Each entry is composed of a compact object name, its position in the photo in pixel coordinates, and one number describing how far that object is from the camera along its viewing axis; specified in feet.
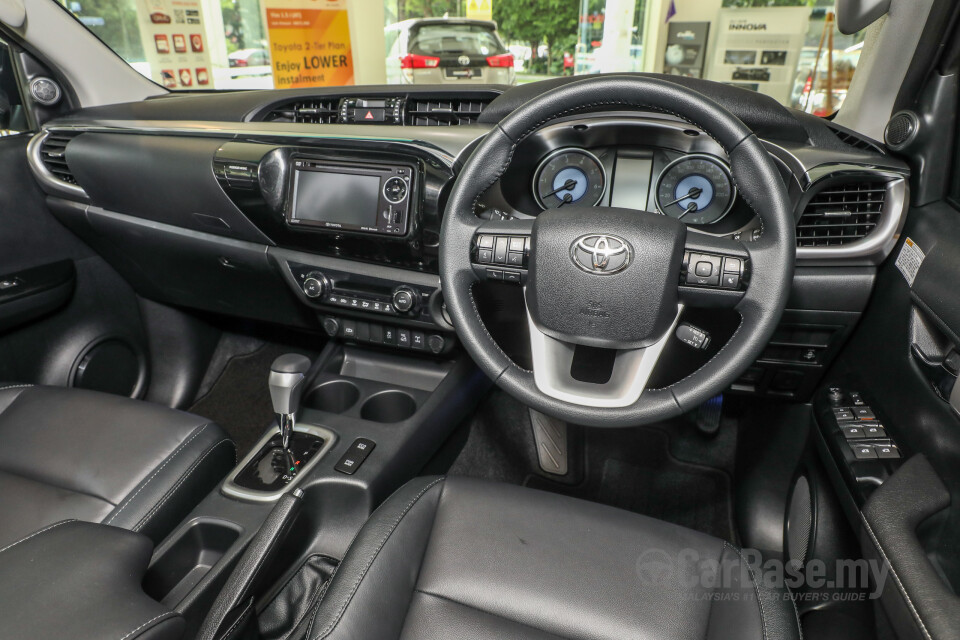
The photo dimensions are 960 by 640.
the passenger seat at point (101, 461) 3.67
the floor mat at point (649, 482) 5.69
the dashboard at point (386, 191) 3.73
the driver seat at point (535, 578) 2.80
